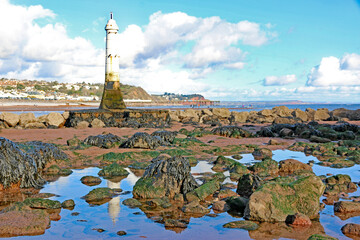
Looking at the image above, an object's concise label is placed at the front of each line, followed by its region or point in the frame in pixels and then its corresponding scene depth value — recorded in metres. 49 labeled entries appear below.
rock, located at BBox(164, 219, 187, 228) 5.60
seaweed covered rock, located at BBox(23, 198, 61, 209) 6.42
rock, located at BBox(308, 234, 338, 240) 4.69
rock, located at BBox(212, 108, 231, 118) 35.09
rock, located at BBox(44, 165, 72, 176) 9.70
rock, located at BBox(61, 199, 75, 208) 6.58
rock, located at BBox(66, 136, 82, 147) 14.43
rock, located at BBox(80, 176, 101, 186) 8.60
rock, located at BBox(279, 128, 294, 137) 19.05
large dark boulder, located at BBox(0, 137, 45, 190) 8.04
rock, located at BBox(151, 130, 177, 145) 15.81
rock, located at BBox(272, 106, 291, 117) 36.00
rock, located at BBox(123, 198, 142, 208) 6.73
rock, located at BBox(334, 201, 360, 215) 6.35
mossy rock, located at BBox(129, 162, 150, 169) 10.61
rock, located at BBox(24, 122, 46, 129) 24.02
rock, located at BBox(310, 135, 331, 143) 16.73
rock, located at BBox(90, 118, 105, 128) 24.50
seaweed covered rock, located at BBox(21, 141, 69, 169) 10.06
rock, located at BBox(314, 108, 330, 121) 33.47
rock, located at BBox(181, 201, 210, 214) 6.30
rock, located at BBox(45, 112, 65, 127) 25.67
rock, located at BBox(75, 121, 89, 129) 23.99
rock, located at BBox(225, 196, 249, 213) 6.46
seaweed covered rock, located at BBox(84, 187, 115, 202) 7.12
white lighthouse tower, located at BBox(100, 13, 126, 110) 26.89
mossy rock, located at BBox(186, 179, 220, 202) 7.04
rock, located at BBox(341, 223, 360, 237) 5.32
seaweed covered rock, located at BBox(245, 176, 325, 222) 5.88
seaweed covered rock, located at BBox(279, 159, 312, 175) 9.97
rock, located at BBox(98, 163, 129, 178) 9.49
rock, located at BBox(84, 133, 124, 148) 14.18
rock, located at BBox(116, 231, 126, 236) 5.27
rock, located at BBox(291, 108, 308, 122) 32.97
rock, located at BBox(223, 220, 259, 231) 5.54
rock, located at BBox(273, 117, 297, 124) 27.91
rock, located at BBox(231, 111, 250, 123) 32.41
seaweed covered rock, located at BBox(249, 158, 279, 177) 9.63
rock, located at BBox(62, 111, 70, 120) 26.97
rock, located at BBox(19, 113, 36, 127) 25.50
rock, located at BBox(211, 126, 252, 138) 19.14
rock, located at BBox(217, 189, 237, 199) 7.26
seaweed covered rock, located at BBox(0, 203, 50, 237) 5.18
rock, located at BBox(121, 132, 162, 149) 13.82
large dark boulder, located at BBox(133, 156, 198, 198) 7.31
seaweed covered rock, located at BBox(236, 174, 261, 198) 7.43
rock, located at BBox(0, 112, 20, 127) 24.75
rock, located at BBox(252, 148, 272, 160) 12.77
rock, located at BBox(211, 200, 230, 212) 6.47
